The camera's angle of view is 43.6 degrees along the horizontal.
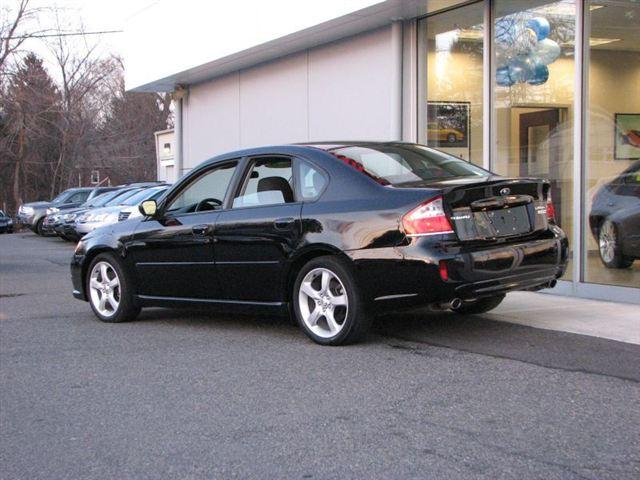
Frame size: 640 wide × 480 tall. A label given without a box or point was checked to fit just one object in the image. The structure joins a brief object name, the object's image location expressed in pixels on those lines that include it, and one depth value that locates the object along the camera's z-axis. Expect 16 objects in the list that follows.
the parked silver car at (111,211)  17.93
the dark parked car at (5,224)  33.88
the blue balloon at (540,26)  9.84
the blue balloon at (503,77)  10.47
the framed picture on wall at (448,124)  11.28
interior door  9.63
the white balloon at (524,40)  10.11
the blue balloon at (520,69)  10.23
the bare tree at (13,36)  40.84
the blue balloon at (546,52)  9.70
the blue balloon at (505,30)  10.35
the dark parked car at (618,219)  8.77
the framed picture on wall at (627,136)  8.91
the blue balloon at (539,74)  9.97
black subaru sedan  5.81
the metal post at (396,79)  11.95
